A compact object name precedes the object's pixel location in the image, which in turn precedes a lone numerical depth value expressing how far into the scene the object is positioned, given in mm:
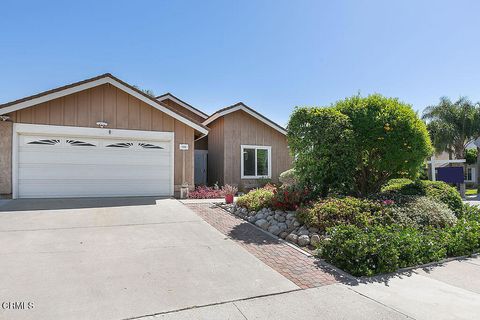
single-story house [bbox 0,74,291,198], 10117
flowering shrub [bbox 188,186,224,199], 11859
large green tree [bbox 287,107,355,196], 8125
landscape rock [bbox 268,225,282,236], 6679
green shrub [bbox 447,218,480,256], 5664
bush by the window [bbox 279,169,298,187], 13721
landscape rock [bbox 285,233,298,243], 6137
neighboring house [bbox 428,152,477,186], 29109
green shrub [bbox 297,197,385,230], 6199
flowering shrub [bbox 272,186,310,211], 7938
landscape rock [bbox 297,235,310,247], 5880
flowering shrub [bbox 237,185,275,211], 8484
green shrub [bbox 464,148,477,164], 28188
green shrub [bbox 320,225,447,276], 4602
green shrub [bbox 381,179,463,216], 8109
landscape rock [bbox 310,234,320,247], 5702
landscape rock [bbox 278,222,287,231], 6770
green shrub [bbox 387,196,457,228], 6527
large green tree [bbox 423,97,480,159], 24328
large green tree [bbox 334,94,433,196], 8133
